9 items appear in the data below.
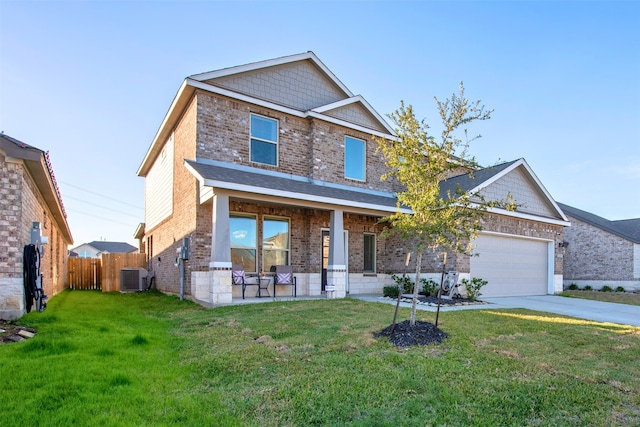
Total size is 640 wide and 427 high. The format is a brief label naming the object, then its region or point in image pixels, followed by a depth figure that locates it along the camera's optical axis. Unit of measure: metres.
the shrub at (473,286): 12.58
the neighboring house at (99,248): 60.38
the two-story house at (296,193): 11.08
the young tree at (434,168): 6.39
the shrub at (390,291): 12.85
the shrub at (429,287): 12.97
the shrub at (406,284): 13.51
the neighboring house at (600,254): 20.69
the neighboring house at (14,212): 7.33
